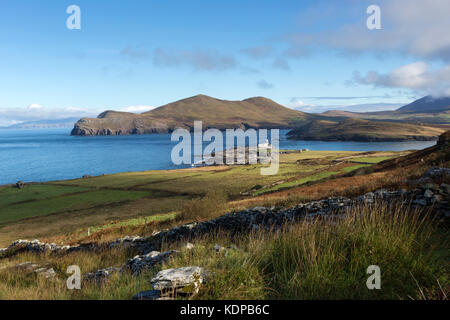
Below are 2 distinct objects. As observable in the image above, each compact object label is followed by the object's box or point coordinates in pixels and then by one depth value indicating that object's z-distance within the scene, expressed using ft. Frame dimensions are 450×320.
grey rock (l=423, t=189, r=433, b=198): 34.48
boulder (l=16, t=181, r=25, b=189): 206.63
